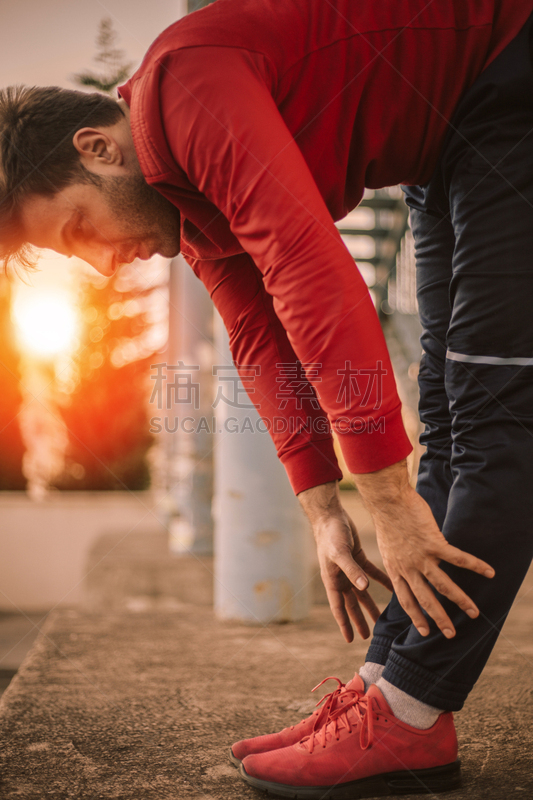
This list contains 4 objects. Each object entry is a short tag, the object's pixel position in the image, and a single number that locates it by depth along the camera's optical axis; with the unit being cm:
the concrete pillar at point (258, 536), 215
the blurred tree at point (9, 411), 866
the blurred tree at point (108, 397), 844
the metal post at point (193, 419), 408
